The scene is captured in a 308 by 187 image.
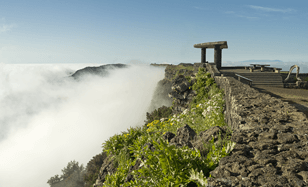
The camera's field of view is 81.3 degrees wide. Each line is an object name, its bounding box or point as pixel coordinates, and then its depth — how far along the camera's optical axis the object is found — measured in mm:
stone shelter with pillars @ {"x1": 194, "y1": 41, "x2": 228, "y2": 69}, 16334
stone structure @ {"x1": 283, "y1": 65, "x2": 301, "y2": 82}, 14573
